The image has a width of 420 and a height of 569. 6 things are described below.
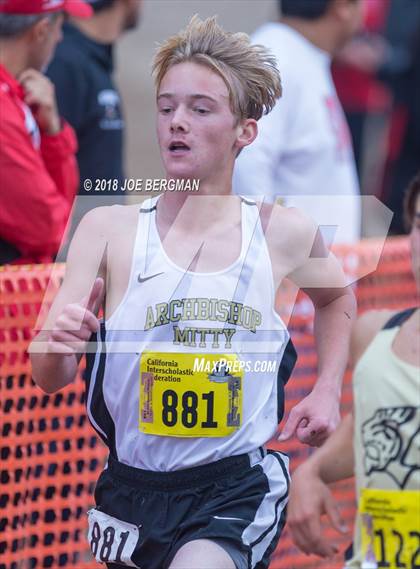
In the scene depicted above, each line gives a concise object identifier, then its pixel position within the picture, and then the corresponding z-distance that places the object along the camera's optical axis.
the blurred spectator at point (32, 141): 8.20
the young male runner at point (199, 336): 5.99
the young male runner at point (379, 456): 5.94
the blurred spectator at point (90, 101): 9.74
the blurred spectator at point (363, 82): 17.39
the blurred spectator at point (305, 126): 9.03
